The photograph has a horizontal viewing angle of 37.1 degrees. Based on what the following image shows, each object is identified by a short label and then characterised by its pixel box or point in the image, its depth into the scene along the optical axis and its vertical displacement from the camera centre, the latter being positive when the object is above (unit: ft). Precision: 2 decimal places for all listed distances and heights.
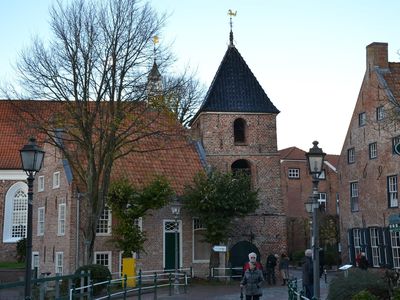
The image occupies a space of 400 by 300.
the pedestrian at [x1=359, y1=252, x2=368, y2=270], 88.76 -3.43
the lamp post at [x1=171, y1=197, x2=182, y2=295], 78.33 -4.05
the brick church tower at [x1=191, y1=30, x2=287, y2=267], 105.60 +17.29
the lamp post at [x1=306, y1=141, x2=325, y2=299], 47.03 +5.35
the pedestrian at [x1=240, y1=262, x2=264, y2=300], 45.14 -2.96
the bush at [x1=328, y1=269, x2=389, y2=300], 47.78 -3.73
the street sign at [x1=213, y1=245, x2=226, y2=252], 92.22 -1.05
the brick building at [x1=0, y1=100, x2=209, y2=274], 94.73 +4.35
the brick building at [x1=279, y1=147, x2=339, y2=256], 175.63 +15.90
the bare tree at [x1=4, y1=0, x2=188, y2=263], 79.77 +20.48
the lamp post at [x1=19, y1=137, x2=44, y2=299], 43.22 +6.03
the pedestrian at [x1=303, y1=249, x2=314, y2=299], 58.03 -3.49
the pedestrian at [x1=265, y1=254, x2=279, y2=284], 96.63 -4.16
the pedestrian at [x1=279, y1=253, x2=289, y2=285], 93.71 -4.04
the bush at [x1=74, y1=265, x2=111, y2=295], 74.43 -3.83
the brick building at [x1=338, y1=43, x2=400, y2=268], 104.78 +12.33
